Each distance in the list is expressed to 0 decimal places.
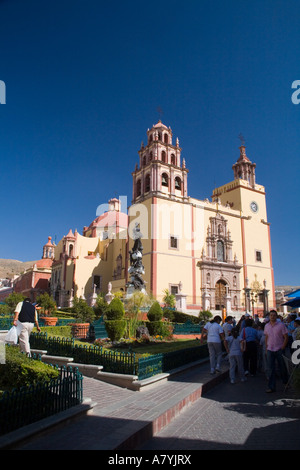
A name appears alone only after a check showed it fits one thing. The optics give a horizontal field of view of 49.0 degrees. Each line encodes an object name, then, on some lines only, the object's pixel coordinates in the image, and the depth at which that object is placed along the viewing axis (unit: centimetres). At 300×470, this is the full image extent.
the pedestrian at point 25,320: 748
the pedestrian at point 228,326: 966
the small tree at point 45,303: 2202
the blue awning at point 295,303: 1201
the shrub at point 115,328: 1112
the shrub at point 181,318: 2132
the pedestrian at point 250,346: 851
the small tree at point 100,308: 2018
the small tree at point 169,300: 2630
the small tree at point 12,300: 2266
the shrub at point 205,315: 2189
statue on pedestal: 2373
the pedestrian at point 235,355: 793
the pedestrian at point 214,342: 805
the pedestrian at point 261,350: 851
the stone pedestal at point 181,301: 2591
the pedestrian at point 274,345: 669
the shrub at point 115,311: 1171
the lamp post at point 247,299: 3266
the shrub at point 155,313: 1390
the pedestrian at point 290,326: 865
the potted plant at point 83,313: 1876
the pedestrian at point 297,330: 635
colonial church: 3036
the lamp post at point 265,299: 3434
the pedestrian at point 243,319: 872
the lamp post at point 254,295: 3211
